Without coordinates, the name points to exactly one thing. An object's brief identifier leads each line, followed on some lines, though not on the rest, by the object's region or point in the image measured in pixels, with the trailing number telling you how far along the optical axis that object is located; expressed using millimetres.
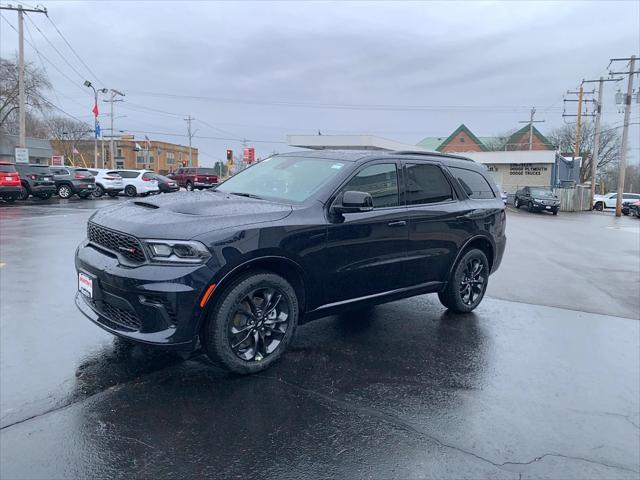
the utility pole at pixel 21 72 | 28766
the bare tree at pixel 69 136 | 72969
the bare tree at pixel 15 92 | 40094
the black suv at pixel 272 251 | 3429
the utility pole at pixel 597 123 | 36816
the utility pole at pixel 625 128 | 32250
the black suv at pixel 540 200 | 30219
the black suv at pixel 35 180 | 22172
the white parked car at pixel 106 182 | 28139
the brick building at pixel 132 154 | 75375
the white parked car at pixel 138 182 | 29453
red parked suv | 20006
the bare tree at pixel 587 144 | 65562
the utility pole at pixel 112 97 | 52188
